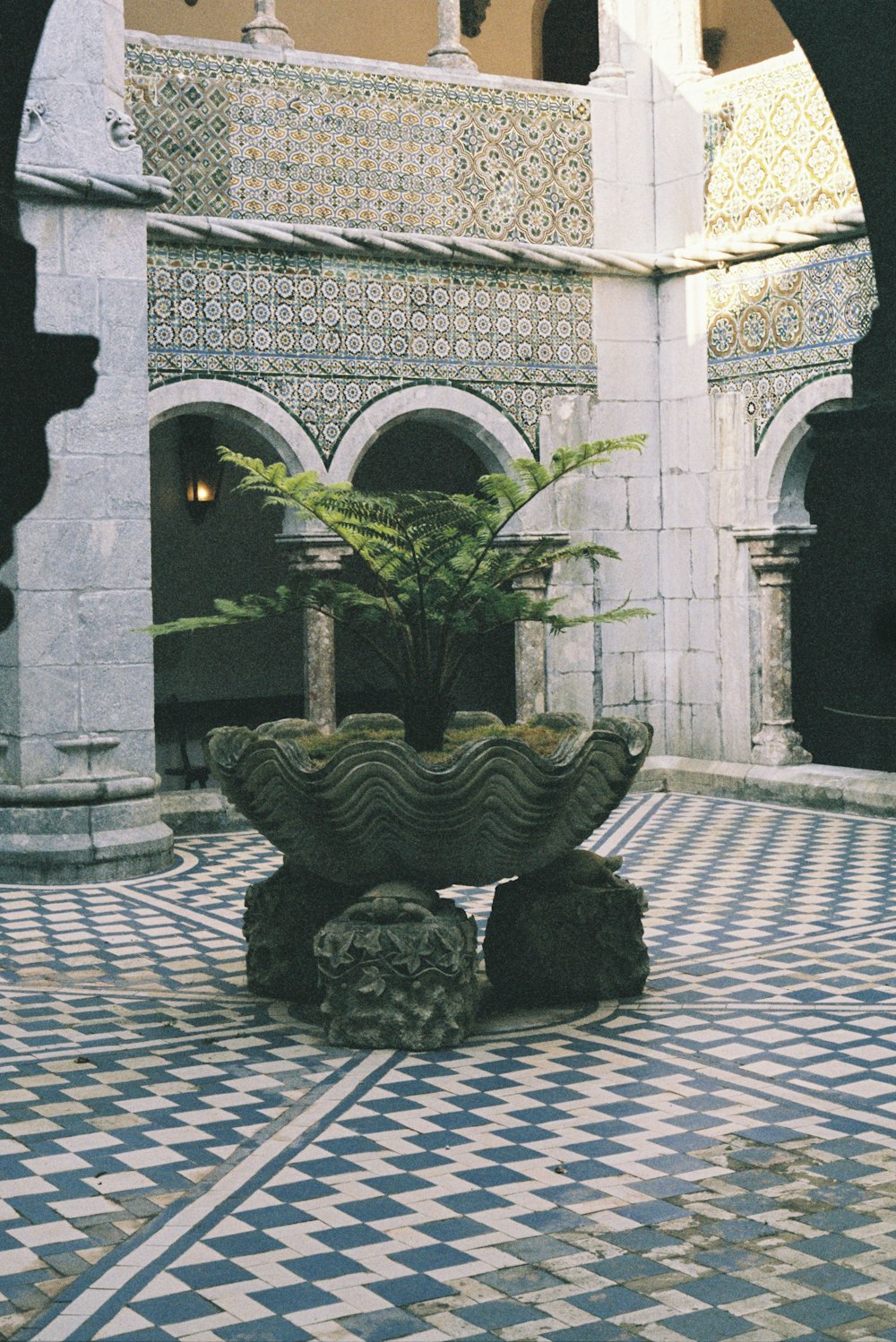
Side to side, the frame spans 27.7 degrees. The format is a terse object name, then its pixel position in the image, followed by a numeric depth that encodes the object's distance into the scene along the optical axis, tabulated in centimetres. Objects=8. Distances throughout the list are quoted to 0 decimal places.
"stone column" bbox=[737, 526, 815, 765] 1125
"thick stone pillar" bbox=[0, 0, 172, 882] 862
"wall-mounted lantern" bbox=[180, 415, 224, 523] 1340
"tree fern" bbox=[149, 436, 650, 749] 606
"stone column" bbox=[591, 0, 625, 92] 1180
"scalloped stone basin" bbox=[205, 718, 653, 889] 570
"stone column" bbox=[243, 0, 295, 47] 1060
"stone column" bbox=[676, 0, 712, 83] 1164
